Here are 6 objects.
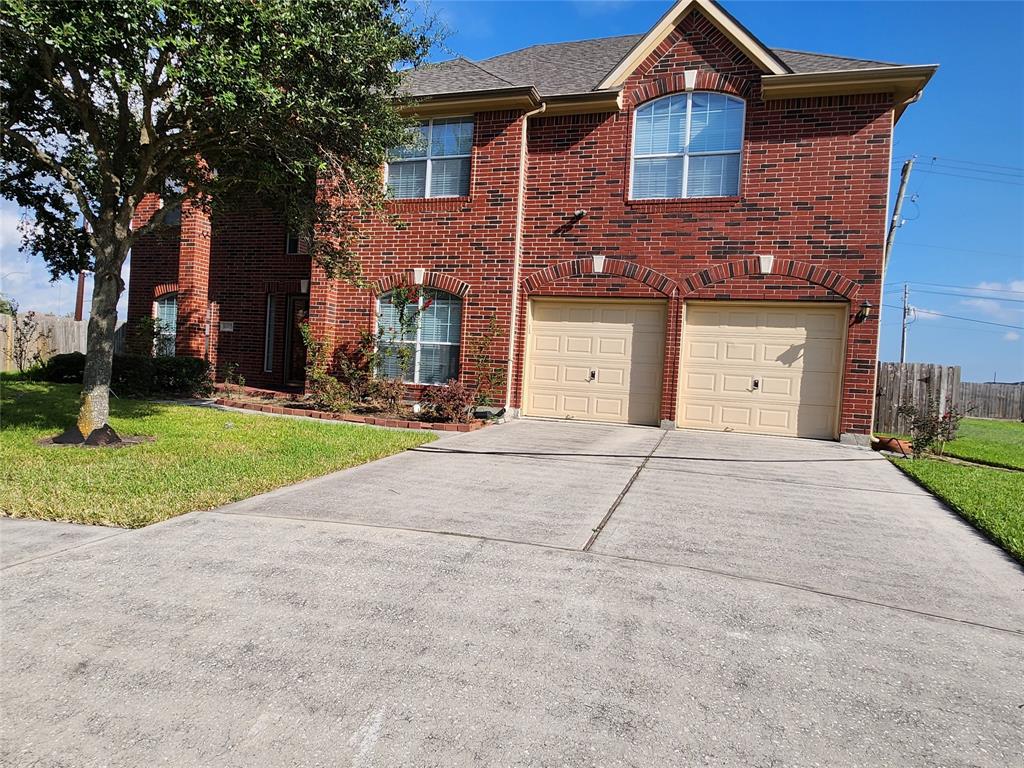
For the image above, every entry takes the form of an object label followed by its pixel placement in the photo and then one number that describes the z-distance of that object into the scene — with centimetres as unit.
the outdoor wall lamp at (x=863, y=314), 1030
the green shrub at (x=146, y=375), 1280
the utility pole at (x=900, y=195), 1943
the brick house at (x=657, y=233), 1055
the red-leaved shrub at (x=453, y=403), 1089
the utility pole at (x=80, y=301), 2672
